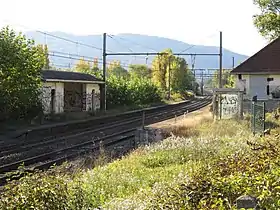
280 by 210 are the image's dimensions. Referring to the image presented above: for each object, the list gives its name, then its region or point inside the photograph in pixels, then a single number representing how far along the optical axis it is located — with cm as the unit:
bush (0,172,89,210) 648
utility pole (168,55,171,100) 8723
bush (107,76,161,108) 6016
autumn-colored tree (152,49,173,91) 9944
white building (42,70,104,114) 4353
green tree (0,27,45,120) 3394
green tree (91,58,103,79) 6066
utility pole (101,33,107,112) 5106
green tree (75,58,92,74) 10412
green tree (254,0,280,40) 5159
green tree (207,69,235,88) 13020
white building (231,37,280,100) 4291
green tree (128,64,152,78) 12194
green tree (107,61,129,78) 13275
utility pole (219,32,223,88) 5262
